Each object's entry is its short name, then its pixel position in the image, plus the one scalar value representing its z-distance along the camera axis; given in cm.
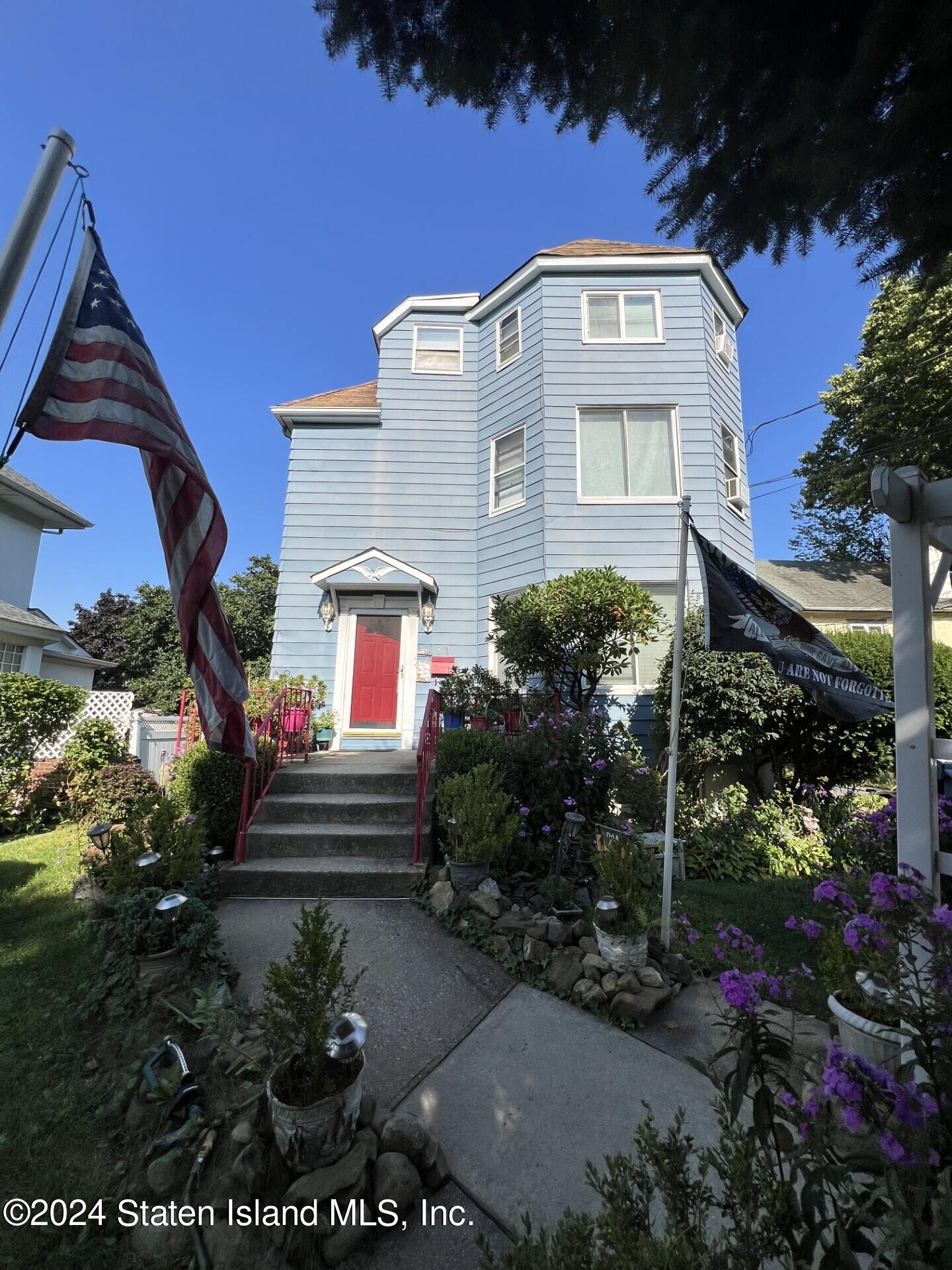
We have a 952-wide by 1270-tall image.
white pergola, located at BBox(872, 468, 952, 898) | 220
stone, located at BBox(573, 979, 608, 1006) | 313
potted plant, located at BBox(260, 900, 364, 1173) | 194
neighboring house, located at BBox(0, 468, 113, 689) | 1203
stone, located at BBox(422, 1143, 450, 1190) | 203
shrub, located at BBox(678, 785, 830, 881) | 595
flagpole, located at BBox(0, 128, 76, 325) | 189
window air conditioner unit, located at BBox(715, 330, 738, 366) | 995
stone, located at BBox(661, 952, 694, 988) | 334
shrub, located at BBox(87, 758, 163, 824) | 671
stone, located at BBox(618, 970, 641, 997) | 310
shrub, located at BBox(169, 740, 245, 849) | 521
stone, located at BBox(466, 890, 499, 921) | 396
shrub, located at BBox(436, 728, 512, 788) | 537
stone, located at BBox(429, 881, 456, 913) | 412
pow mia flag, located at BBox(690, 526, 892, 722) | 288
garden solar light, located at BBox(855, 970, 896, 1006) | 170
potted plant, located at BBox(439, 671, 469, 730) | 717
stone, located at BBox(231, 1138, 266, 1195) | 188
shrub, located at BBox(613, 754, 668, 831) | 616
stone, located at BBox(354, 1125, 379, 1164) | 200
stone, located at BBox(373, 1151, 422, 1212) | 192
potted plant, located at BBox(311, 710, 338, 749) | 848
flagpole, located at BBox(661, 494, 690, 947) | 348
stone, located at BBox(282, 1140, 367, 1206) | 183
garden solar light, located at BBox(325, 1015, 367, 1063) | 197
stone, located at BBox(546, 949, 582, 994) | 329
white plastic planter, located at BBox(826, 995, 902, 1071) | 231
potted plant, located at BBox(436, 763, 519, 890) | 436
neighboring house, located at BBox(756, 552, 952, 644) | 1405
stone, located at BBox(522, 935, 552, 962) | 351
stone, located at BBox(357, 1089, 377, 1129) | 215
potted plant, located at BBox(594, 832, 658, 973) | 328
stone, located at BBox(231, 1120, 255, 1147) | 200
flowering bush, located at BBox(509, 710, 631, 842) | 531
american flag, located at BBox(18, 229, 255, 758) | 203
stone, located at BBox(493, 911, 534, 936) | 372
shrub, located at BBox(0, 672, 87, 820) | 707
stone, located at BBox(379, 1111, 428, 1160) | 204
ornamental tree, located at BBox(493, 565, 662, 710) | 700
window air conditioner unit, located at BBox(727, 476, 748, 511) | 959
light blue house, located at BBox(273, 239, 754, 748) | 884
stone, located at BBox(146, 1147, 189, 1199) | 195
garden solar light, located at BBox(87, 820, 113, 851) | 429
